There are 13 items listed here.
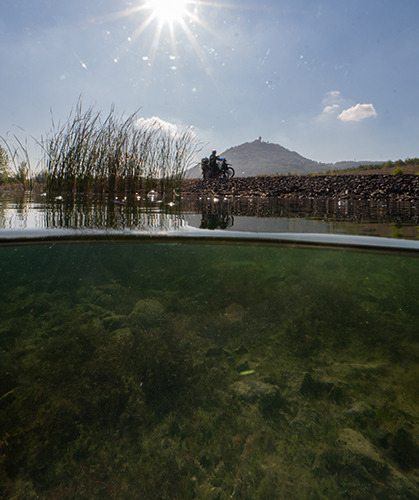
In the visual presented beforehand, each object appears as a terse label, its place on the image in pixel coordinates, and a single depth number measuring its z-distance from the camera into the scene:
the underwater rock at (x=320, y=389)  1.83
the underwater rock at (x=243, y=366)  2.03
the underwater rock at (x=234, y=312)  2.62
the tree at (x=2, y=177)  17.34
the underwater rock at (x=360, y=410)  1.70
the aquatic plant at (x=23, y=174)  9.36
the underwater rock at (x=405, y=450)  1.42
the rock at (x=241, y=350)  2.20
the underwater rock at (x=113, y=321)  2.44
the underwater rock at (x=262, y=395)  1.72
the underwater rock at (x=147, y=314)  2.48
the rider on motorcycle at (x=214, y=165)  17.25
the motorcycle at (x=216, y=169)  17.34
